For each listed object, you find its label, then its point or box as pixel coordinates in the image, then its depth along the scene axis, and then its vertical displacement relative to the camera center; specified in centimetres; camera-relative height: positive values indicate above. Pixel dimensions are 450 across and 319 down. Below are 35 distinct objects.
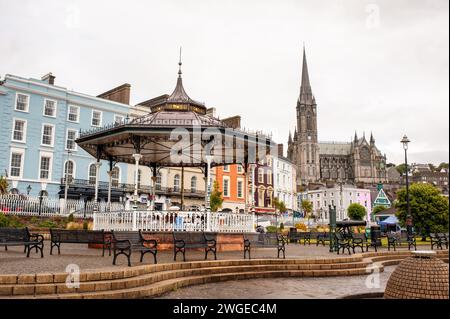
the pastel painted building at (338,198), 10475 +683
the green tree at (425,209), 3369 +120
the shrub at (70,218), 2481 +17
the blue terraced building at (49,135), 3241 +740
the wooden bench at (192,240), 1141 -56
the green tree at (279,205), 5875 +259
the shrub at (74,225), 2195 -22
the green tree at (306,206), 7606 +316
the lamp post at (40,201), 2545 +126
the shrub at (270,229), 3734 -66
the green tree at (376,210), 7279 +246
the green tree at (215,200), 4062 +225
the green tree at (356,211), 7317 +219
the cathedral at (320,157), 15525 +2689
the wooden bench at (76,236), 1259 -48
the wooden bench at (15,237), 1049 -45
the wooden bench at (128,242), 966 -55
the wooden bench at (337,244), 1605 -88
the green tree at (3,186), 2461 +217
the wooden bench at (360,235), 2158 -69
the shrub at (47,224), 2357 -18
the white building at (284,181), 6431 +712
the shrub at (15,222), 2135 -6
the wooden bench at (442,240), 2087 -92
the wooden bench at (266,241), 1405 -68
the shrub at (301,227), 4321 -52
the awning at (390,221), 3786 +17
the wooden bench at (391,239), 1918 -80
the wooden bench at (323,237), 2377 -90
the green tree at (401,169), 17568 +2503
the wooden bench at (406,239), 2122 -88
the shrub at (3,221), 1933 -1
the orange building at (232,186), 4838 +452
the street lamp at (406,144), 2357 +474
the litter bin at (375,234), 1923 -56
